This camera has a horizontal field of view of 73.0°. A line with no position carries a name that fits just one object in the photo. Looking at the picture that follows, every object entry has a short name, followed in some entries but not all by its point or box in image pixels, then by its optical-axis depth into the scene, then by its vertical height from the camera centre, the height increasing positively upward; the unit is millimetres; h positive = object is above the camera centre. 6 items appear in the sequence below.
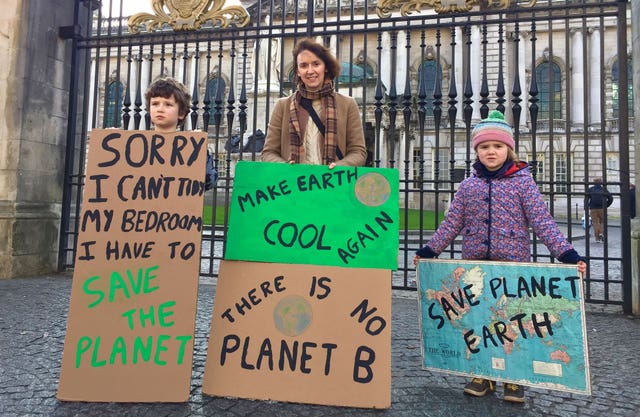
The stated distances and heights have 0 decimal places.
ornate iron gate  4871 +2229
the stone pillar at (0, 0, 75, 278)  5895 +1211
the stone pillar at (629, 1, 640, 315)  4516 +746
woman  2955 +754
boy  2857 +827
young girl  2602 +169
